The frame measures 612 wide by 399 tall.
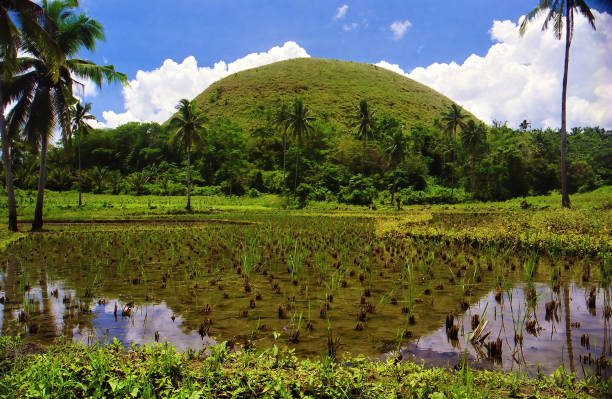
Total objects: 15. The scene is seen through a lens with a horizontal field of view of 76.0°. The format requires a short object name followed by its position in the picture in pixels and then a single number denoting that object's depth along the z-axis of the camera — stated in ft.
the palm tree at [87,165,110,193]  185.88
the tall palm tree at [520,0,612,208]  85.35
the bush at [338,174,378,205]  150.82
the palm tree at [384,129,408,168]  151.94
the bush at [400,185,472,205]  155.94
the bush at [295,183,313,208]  147.13
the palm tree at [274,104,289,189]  160.04
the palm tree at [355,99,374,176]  173.68
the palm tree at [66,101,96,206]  124.89
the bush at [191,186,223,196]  189.98
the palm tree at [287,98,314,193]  154.51
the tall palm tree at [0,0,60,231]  48.65
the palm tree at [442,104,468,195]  180.83
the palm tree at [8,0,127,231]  60.64
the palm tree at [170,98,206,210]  117.08
